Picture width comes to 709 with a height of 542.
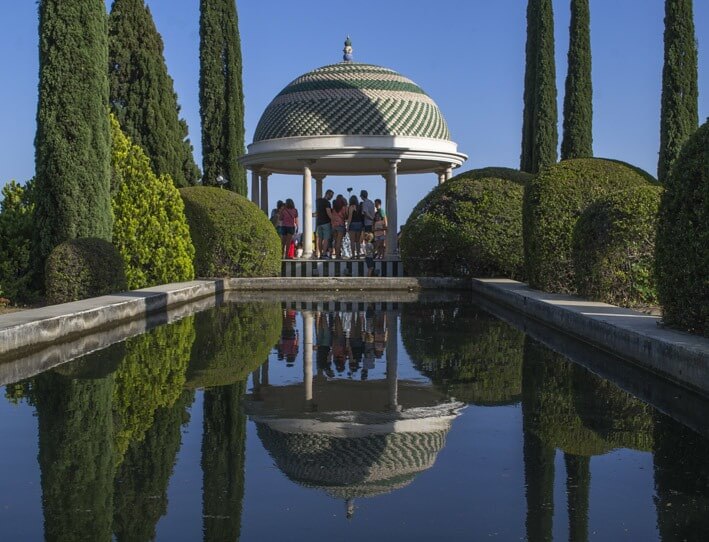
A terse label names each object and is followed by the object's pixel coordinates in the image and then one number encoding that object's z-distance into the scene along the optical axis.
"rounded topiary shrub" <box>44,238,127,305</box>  13.16
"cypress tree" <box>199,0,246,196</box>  27.08
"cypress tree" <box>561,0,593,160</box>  27.08
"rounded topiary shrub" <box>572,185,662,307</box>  12.31
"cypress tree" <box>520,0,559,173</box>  28.16
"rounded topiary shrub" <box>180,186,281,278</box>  20.50
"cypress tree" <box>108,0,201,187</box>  22.56
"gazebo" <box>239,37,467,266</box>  26.11
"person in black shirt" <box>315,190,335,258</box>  26.22
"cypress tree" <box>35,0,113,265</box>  14.07
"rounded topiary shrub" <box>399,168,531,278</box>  20.28
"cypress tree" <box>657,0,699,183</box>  24.94
